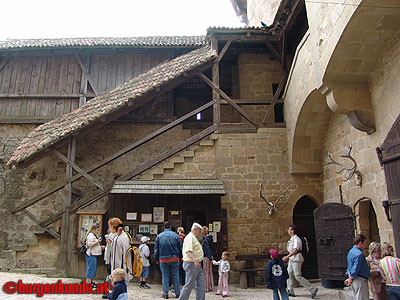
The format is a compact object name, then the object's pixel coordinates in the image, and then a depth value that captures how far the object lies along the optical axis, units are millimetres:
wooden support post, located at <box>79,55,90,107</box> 11344
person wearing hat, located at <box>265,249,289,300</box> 5301
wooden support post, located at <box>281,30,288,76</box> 9866
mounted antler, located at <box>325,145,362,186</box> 7035
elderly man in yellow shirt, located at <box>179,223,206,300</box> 5141
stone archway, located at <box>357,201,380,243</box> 7125
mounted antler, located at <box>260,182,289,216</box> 8828
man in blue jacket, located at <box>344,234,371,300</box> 4461
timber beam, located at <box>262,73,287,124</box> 9648
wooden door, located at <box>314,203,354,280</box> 7078
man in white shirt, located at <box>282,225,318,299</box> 6664
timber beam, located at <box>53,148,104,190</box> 8514
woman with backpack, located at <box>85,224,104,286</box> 6641
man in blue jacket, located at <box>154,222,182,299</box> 6148
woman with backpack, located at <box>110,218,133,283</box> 5051
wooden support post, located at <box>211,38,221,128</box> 9554
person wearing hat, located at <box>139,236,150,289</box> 7492
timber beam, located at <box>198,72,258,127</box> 9555
